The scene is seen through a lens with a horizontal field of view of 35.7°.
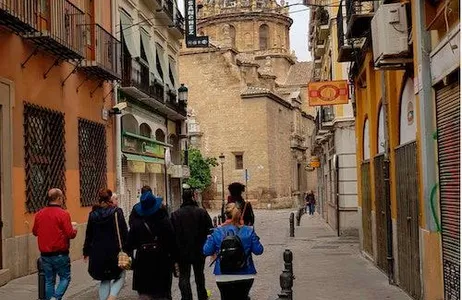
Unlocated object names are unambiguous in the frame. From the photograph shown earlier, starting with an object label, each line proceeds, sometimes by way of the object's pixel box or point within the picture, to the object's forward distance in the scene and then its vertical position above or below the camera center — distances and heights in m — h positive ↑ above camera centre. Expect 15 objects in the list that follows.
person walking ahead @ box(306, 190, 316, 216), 46.34 -1.20
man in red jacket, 9.43 -0.64
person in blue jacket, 7.54 -0.68
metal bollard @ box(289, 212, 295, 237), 26.48 -1.52
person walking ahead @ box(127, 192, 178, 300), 8.00 -0.67
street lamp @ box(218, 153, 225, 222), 52.86 +0.61
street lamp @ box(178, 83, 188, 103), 28.77 +3.86
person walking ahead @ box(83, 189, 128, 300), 8.93 -0.68
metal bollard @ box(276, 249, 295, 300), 7.66 -1.12
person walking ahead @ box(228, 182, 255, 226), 11.07 -0.20
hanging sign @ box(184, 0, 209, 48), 25.58 +5.99
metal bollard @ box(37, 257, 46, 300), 9.28 -1.16
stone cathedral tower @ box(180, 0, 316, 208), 57.72 +5.24
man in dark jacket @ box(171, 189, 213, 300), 9.63 -0.67
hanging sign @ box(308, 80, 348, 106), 20.97 +2.67
